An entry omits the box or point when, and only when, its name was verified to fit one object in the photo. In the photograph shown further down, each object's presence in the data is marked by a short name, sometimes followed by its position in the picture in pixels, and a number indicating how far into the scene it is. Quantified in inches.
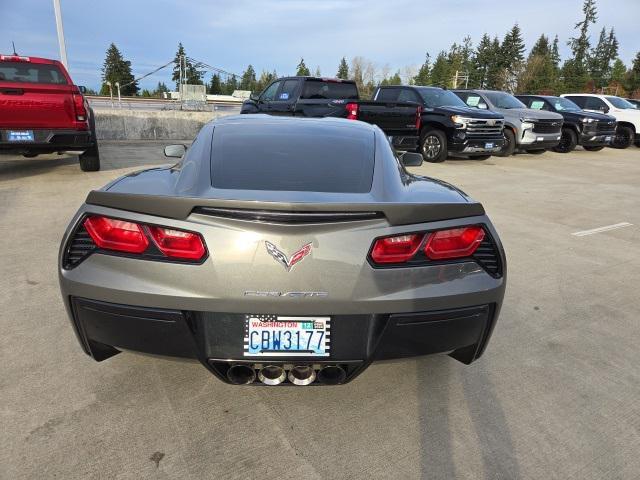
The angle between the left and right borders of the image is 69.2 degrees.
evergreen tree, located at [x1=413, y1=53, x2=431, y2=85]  3548.2
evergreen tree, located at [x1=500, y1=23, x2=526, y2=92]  3088.1
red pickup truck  257.6
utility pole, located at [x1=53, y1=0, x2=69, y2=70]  502.5
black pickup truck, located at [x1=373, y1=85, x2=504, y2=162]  436.5
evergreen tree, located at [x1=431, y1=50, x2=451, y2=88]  3339.1
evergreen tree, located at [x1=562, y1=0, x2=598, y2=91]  2733.8
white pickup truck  677.3
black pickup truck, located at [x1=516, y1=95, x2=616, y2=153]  589.3
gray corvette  69.4
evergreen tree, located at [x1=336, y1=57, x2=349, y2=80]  3725.4
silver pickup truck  515.5
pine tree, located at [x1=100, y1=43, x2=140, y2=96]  3038.9
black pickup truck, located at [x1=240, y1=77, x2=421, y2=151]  409.4
